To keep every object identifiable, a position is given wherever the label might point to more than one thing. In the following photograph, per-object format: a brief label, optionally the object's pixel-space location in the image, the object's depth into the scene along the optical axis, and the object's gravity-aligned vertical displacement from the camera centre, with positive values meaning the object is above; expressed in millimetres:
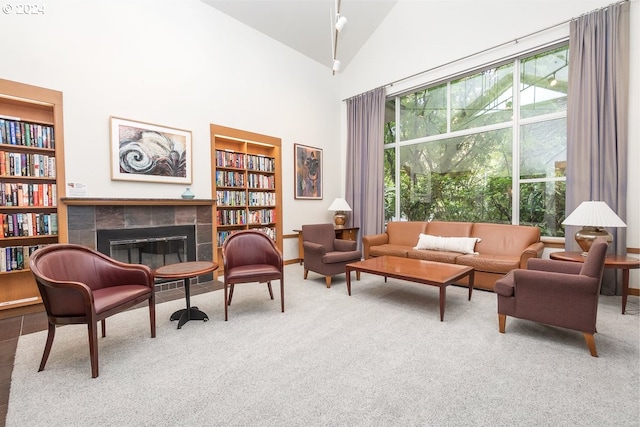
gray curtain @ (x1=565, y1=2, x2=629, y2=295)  3404 +1113
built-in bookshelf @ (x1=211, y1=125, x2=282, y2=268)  4777 +496
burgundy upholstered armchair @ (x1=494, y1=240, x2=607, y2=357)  2139 -722
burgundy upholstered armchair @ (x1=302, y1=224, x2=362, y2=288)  4070 -655
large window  4090 +1008
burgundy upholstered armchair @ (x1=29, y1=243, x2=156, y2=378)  1942 -585
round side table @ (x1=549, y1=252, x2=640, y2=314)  2824 -573
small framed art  5777 +776
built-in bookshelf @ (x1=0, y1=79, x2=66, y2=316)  3047 +363
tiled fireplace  3377 -227
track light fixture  2458 +1610
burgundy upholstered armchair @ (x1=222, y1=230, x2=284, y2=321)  2963 -576
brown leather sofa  3676 -586
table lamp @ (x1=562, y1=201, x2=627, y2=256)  2979 -165
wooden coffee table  2887 -716
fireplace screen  3573 -443
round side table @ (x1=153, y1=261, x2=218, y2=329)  2600 -574
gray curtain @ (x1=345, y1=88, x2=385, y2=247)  5785 +1018
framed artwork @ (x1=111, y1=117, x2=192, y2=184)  3631 +798
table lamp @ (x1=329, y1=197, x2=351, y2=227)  5758 -6
